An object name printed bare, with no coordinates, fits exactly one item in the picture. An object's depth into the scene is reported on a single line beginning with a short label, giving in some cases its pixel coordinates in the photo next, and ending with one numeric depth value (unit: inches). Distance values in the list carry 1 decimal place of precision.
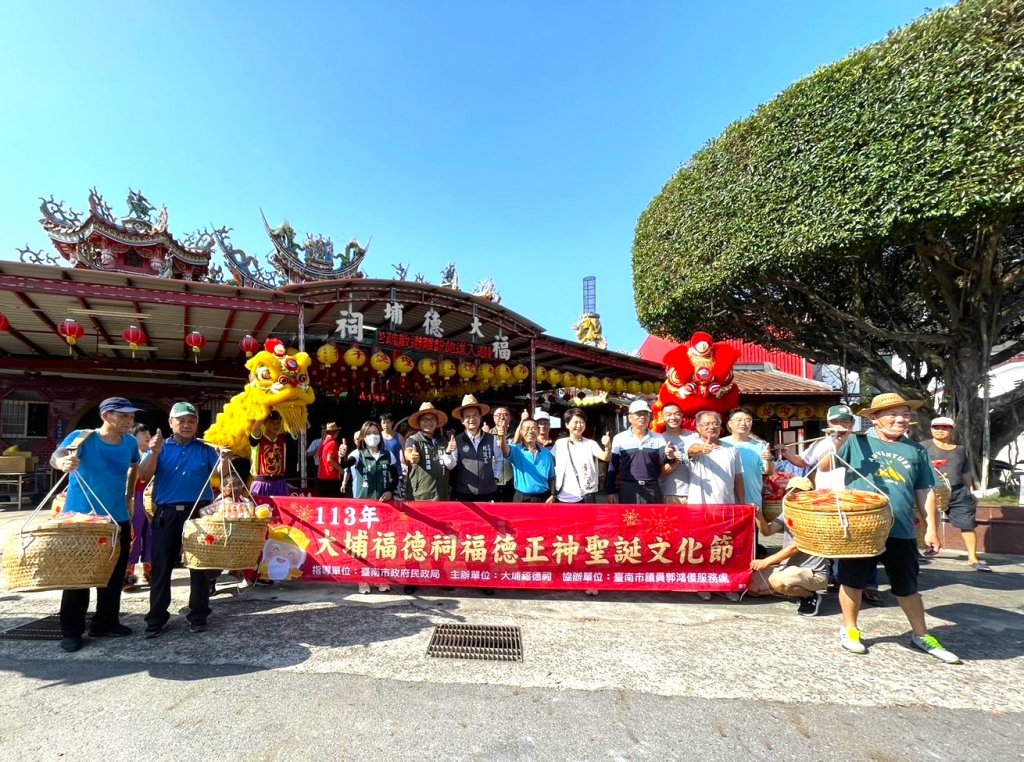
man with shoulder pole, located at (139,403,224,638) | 142.2
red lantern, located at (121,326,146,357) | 321.1
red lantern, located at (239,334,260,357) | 320.3
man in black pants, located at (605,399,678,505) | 183.5
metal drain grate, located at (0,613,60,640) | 140.3
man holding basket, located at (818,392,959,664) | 133.3
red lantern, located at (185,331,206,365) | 346.9
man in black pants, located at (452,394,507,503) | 188.9
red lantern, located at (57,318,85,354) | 321.7
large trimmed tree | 251.9
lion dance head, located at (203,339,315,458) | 182.9
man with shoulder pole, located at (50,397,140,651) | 131.3
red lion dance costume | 255.4
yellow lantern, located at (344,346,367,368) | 354.3
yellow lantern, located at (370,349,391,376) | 363.9
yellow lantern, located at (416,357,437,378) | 385.1
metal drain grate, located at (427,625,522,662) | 130.6
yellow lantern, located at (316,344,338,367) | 342.3
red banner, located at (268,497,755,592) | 176.1
